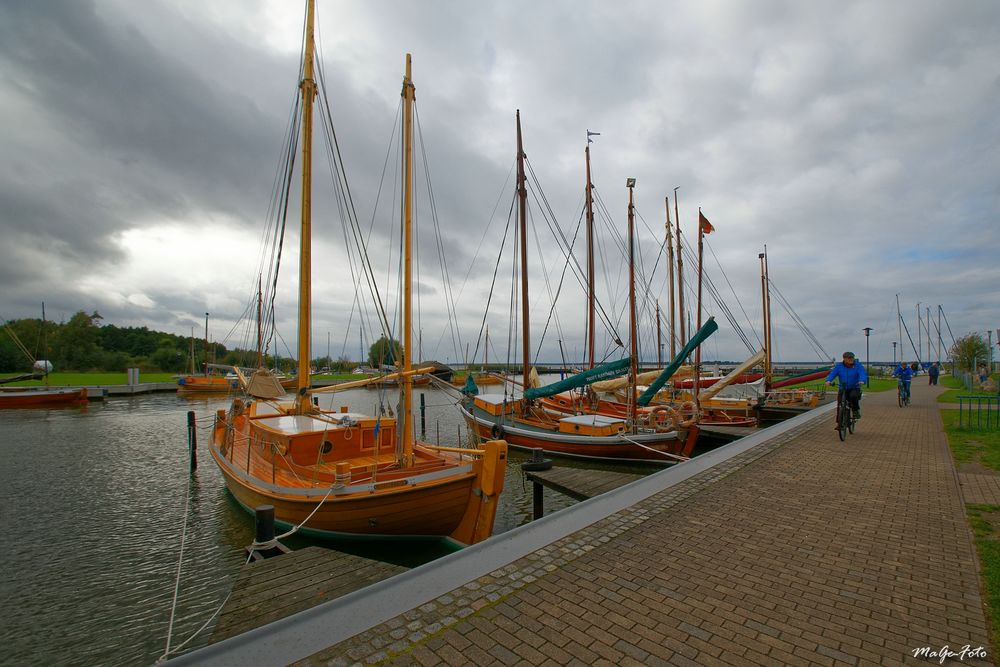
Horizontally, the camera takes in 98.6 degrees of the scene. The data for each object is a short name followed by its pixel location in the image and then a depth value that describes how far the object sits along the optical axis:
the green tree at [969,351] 30.91
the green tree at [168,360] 79.38
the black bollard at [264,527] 5.52
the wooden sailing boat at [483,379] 65.44
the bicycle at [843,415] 10.35
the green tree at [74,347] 68.56
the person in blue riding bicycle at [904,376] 18.37
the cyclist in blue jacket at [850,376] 10.34
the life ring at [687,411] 14.67
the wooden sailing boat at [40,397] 34.72
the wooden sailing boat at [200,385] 48.56
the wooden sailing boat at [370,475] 7.38
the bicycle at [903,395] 18.56
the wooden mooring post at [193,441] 14.62
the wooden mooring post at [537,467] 8.91
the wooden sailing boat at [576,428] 14.59
